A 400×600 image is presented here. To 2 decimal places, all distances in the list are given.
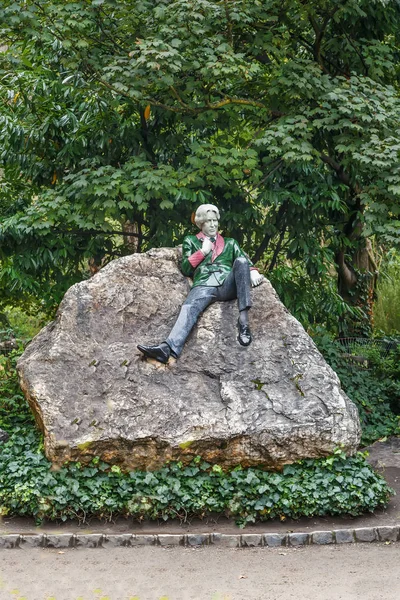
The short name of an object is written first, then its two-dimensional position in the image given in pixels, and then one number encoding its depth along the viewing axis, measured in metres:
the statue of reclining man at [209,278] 8.85
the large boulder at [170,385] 8.27
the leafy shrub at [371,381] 10.99
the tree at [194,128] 10.02
